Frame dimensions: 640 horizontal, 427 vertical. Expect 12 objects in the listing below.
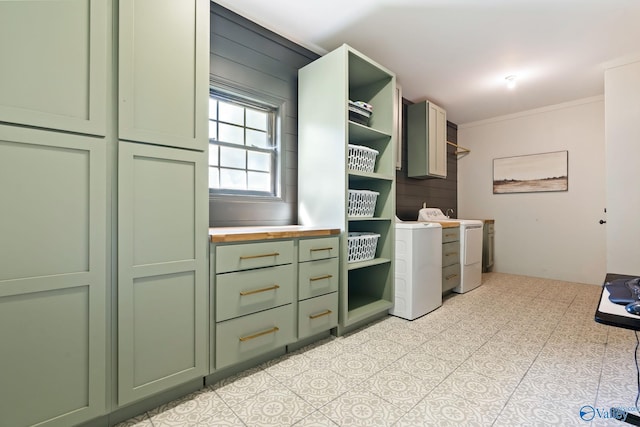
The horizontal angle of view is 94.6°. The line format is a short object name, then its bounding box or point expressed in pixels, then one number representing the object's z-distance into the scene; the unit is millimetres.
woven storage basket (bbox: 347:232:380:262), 2434
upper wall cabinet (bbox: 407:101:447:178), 3916
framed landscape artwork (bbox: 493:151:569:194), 4191
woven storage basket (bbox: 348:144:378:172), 2405
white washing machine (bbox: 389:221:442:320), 2654
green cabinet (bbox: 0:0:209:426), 1102
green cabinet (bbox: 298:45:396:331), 2271
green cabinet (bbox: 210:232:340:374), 1624
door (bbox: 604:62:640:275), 2908
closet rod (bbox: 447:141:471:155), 5051
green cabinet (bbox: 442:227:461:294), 3310
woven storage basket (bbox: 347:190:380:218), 2409
